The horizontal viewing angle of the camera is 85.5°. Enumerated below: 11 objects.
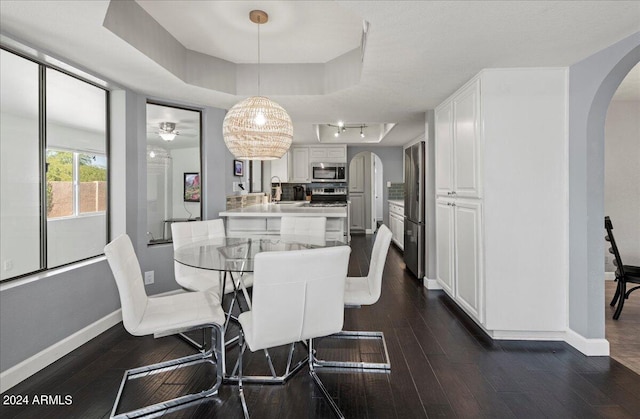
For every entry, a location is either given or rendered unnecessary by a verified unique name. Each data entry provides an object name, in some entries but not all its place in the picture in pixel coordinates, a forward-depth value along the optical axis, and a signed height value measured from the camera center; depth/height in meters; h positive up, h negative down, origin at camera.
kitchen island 3.82 -0.18
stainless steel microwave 7.79 +0.73
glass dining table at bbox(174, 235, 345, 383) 2.05 -0.33
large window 2.22 +0.28
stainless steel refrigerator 4.36 -0.09
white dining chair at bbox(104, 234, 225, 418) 1.81 -0.63
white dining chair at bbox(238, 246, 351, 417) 1.57 -0.44
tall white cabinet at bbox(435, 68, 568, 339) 2.68 +0.02
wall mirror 3.66 +0.40
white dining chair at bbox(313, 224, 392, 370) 2.28 -0.60
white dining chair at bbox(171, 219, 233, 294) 2.79 -0.33
